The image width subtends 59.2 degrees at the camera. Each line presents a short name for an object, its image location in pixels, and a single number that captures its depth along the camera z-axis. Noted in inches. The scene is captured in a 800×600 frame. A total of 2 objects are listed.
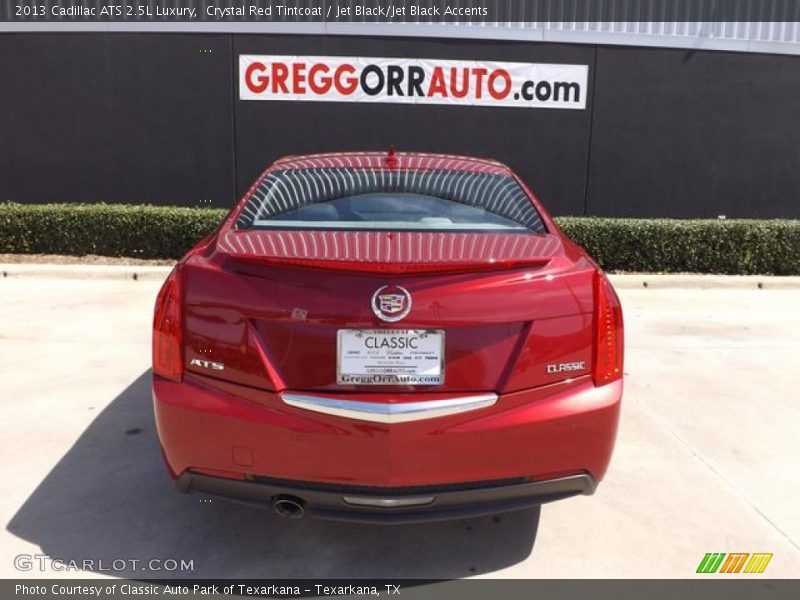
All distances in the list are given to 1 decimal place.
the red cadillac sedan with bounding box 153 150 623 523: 98.0
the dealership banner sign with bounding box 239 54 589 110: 406.0
